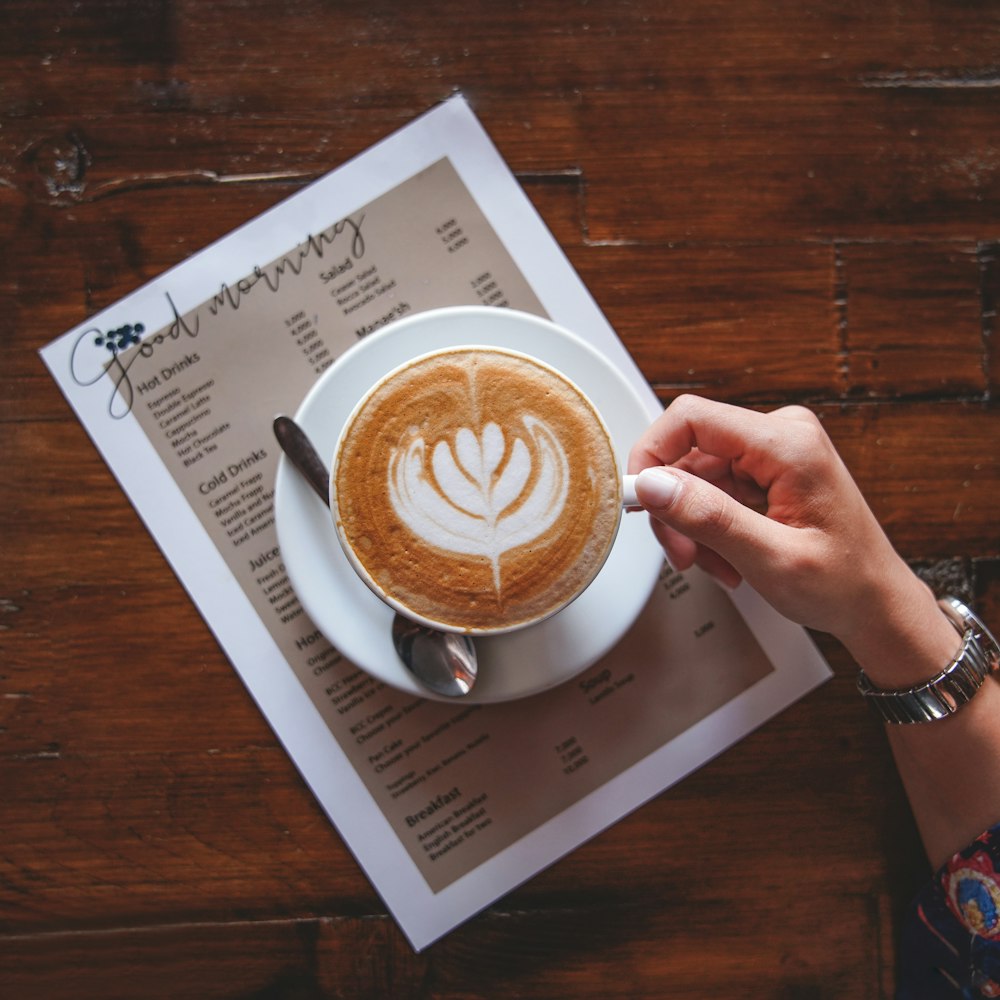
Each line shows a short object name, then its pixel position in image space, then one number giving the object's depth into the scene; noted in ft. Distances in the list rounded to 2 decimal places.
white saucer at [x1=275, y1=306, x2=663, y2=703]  1.69
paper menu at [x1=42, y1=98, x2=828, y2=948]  1.79
